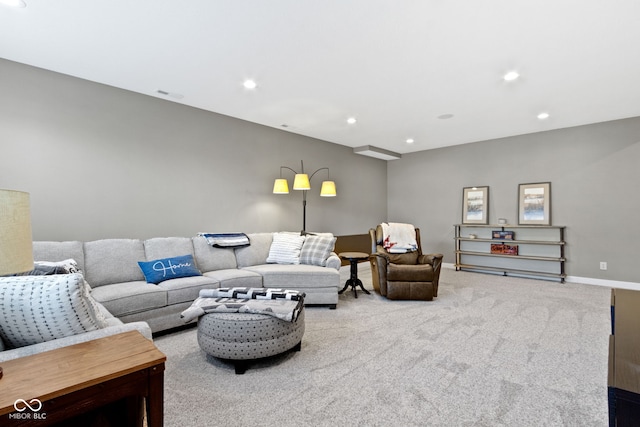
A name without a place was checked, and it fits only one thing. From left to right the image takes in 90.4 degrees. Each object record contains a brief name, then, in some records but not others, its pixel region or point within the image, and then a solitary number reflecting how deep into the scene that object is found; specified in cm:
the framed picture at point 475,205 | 615
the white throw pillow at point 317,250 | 412
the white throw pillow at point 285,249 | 423
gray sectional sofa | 279
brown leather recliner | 406
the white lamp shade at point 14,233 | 95
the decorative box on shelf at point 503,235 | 583
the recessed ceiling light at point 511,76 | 320
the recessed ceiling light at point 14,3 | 216
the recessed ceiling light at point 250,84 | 343
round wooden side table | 447
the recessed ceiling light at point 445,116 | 459
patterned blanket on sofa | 390
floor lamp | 482
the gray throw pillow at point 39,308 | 127
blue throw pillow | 316
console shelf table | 539
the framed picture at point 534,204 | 548
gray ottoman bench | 225
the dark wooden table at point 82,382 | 95
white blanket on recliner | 482
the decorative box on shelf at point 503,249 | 577
